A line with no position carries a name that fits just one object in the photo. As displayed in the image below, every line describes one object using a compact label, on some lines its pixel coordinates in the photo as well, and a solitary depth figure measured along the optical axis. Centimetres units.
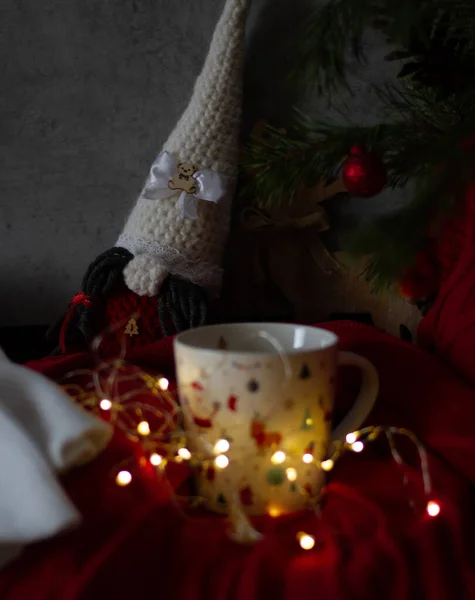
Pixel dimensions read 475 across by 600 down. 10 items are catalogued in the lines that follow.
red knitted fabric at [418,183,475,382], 47
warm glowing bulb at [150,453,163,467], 37
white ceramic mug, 34
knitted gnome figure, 66
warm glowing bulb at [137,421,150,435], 40
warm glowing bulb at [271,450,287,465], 35
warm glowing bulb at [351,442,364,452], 37
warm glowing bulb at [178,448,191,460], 37
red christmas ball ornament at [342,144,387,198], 44
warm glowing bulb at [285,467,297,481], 36
